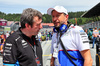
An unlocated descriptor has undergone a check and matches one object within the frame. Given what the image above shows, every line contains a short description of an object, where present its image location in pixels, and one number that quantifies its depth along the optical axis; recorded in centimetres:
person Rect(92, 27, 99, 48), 1303
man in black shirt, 159
